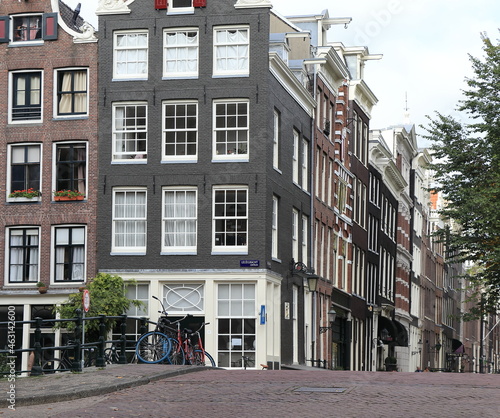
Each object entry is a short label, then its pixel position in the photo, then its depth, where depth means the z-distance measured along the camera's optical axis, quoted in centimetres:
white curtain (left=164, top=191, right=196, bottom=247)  3850
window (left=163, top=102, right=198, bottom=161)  3897
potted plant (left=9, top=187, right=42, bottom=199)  3997
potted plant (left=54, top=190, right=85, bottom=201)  3972
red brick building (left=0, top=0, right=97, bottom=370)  3975
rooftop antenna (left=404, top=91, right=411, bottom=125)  8189
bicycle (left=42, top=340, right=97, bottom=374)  2735
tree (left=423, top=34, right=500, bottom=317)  3822
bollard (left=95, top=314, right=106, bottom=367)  2134
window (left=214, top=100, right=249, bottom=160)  3856
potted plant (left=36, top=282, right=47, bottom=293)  3953
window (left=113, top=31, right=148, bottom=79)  3966
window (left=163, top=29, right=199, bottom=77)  3928
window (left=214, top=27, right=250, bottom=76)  3897
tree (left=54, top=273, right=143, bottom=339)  3741
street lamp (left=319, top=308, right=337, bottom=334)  4644
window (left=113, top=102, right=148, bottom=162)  3934
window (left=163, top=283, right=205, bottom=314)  3812
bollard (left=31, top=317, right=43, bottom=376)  1911
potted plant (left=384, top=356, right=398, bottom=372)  6331
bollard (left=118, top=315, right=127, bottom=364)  2328
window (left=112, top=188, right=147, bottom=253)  3894
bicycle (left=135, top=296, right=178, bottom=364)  2525
